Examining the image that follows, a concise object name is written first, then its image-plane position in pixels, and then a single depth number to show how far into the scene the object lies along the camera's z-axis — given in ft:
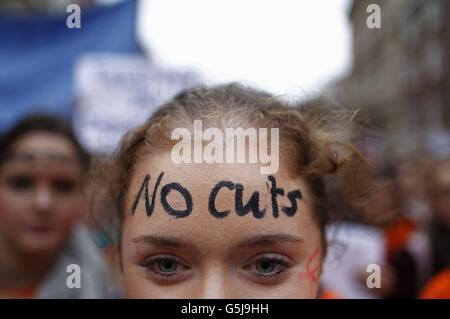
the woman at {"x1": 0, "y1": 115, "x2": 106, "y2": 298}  2.48
